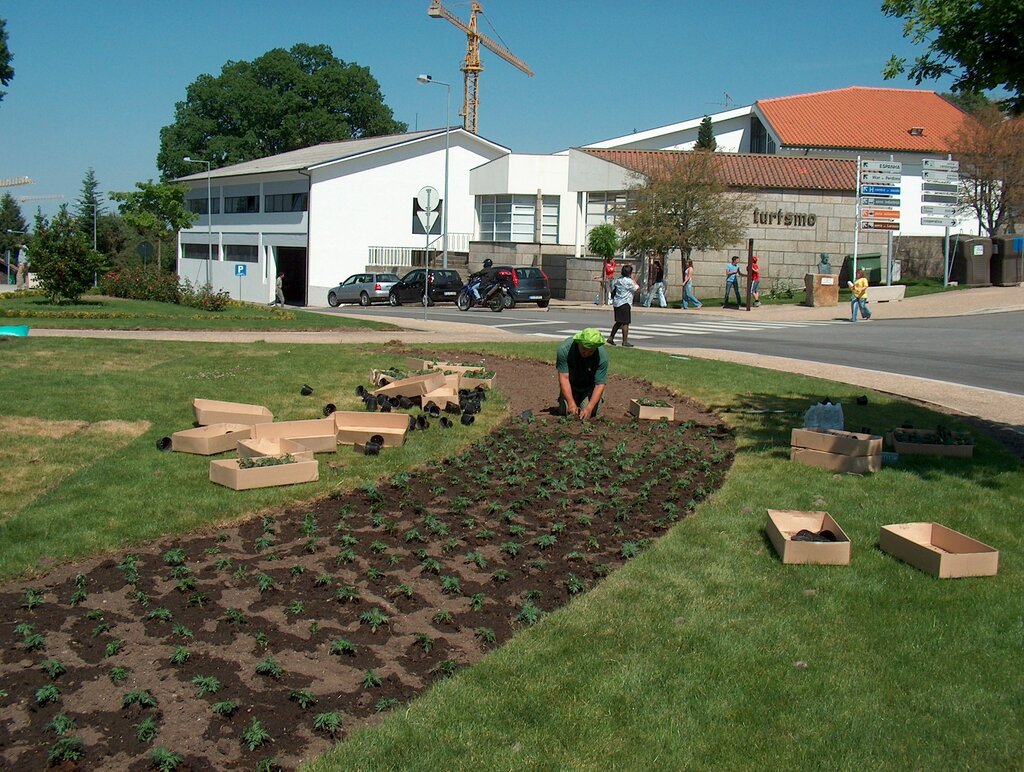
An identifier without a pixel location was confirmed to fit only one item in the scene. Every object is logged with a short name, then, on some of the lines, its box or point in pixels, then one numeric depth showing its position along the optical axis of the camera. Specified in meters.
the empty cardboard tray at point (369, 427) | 9.75
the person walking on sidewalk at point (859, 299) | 29.36
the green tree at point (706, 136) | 50.81
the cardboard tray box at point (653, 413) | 11.49
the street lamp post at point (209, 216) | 61.99
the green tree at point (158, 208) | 64.56
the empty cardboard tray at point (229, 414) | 10.23
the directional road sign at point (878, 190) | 36.25
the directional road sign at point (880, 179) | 36.12
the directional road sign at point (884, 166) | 36.22
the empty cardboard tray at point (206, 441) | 9.17
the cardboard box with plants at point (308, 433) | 9.34
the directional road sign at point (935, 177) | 35.97
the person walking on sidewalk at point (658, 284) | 37.28
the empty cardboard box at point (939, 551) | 6.04
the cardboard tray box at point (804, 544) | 6.29
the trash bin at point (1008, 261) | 36.06
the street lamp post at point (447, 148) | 46.38
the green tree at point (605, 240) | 42.72
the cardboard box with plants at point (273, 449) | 8.72
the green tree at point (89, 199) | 103.81
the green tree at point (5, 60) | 46.41
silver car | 46.25
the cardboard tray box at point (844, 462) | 8.67
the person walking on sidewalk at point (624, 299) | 19.88
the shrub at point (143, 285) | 34.03
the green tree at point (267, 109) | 84.69
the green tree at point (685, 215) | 37.66
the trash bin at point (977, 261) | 36.59
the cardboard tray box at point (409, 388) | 11.73
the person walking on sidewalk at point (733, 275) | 35.91
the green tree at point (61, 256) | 28.42
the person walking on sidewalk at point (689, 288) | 36.75
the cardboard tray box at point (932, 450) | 9.24
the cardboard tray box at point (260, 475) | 8.09
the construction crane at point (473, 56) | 98.19
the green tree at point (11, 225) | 97.19
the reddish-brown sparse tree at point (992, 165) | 39.84
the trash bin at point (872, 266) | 40.06
